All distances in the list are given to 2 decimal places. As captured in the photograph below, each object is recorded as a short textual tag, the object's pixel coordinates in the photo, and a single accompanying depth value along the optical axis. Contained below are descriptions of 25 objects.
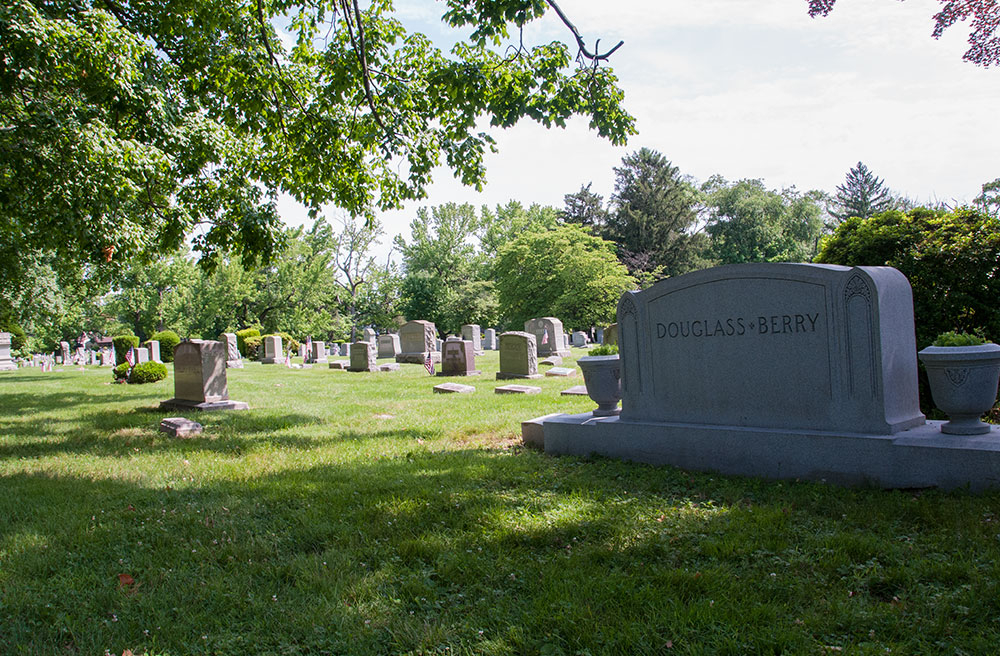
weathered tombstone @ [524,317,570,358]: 25.17
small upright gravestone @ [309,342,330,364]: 32.78
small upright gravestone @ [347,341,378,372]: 23.00
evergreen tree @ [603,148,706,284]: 55.19
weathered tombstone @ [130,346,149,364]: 31.36
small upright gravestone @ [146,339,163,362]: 32.19
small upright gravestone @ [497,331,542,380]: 17.12
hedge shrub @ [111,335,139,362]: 34.00
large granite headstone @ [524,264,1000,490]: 4.61
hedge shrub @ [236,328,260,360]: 37.75
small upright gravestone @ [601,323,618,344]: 22.14
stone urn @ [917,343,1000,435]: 4.27
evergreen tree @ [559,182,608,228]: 60.41
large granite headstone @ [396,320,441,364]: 27.17
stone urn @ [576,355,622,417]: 6.55
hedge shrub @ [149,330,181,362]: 33.75
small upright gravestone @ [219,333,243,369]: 28.36
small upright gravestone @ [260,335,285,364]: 32.30
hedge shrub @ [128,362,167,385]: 18.64
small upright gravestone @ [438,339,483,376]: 19.59
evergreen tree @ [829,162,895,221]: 66.69
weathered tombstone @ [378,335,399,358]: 30.41
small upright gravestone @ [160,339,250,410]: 11.49
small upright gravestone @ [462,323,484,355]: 32.01
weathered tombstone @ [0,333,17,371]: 31.17
